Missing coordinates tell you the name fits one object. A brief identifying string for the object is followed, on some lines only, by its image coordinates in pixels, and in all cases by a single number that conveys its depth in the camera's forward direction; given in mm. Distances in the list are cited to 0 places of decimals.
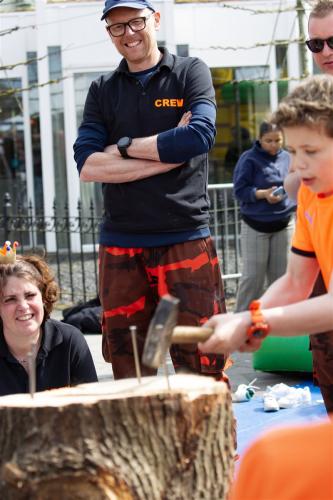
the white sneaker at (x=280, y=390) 6215
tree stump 3088
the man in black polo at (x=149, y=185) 4480
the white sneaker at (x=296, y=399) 6043
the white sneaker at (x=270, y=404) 5965
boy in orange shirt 2799
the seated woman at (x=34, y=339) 4355
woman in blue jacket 8430
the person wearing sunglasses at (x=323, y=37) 4270
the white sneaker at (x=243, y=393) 6270
